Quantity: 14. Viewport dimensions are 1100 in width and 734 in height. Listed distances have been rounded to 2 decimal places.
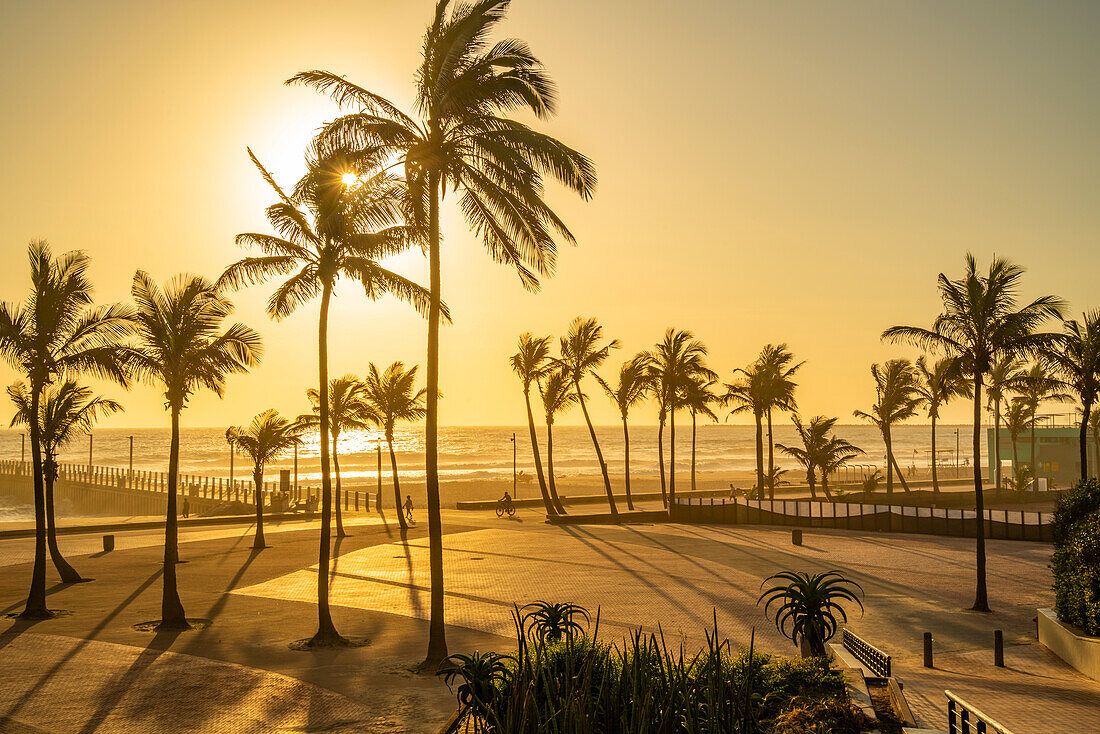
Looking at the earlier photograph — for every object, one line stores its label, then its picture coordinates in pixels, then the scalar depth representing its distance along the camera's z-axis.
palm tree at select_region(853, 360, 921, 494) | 57.59
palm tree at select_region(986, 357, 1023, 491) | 56.94
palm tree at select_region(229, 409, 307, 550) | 33.56
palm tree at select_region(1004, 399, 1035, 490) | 62.91
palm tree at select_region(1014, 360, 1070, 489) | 54.06
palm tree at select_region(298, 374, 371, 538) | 40.00
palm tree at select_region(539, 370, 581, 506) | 49.69
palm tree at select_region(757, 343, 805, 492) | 51.38
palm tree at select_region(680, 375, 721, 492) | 47.56
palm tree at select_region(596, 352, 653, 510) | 47.91
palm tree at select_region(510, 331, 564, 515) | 48.78
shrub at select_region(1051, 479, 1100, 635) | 15.77
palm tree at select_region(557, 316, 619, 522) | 47.69
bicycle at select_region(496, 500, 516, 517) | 49.44
